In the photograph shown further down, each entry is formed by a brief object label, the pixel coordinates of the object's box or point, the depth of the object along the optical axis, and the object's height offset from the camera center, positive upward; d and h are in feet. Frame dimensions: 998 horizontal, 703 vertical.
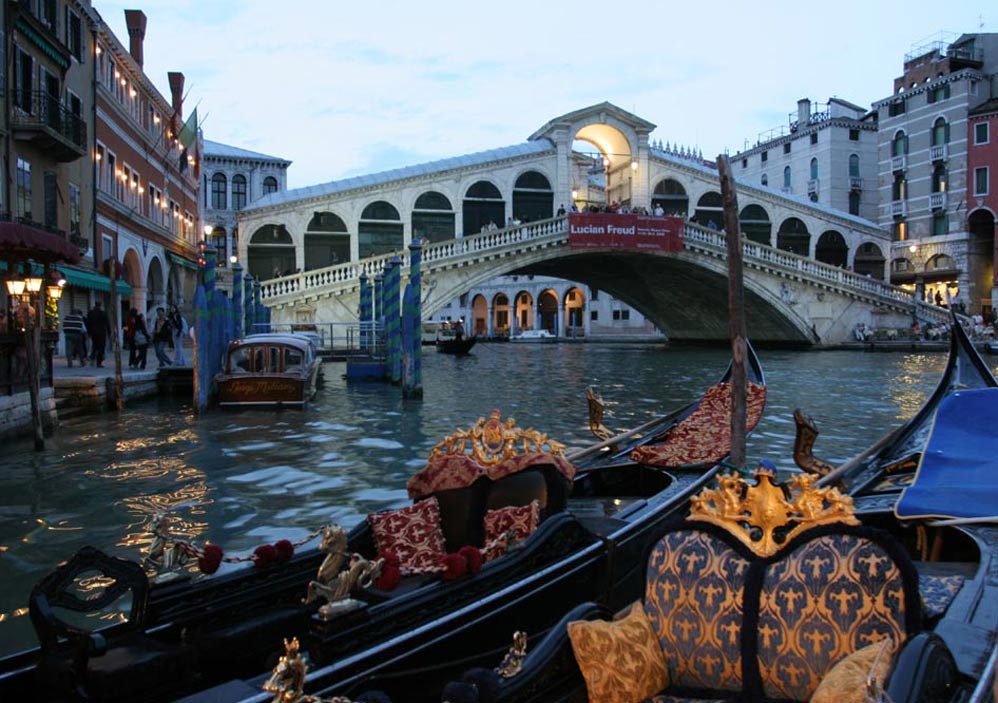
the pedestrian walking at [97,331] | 41.78 +0.97
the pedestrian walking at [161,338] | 41.70 +0.59
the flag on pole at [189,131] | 56.08 +14.77
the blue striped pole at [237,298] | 45.20 +2.78
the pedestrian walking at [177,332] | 42.96 +0.91
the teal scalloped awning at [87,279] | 45.39 +4.14
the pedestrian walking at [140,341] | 43.21 +0.47
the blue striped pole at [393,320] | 44.73 +1.49
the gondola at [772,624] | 5.34 -1.94
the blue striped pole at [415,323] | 37.37 +1.09
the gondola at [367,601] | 6.57 -2.36
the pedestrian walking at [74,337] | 39.81 +0.67
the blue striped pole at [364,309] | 53.16 +2.70
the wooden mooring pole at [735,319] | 14.85 +0.44
